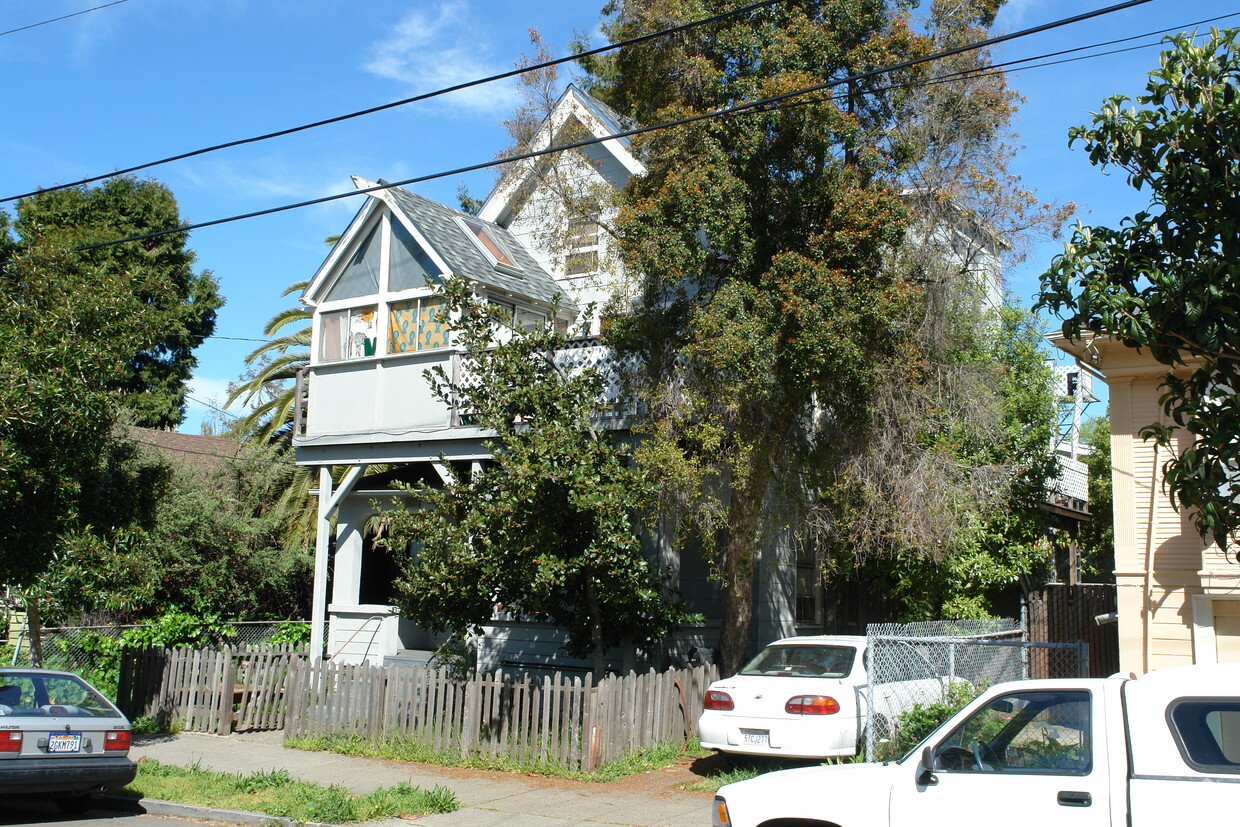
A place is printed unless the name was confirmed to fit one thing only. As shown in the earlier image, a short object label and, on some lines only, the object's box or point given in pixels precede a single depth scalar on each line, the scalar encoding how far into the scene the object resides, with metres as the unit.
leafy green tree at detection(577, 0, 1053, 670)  12.25
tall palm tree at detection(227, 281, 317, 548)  25.12
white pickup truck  4.94
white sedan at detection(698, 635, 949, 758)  9.89
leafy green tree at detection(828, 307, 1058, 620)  13.13
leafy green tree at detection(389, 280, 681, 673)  11.52
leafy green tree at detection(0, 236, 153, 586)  11.95
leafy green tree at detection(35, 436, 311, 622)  21.05
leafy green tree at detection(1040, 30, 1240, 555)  7.17
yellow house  10.66
